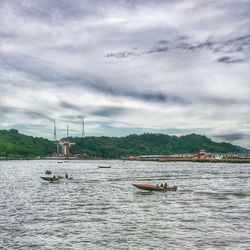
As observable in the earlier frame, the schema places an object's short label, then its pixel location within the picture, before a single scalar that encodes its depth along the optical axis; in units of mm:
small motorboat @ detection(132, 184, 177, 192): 59032
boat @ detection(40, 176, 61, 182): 80533
